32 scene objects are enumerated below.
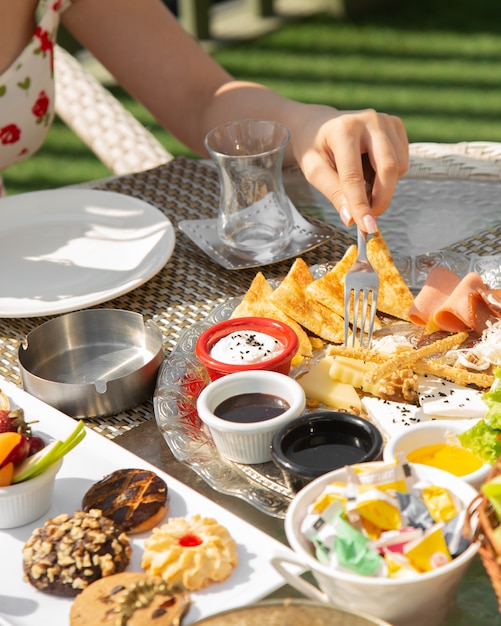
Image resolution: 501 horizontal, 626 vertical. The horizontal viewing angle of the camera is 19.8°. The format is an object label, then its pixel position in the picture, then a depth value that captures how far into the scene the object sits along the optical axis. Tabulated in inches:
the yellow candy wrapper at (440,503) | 31.5
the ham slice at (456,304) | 40.9
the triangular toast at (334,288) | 42.7
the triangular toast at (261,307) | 41.9
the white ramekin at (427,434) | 34.8
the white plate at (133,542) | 32.5
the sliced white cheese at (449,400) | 37.3
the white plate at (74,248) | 44.0
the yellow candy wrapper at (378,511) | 31.2
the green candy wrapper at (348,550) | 30.7
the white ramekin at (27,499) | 34.4
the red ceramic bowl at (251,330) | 39.4
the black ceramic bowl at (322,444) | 35.2
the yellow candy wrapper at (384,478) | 31.8
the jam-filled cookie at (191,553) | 32.5
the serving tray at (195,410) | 36.1
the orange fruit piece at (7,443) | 34.5
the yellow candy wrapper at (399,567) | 30.6
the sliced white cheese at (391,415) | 37.1
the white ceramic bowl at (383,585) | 30.4
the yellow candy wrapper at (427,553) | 30.7
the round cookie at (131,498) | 34.3
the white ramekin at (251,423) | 36.7
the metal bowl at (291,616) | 29.2
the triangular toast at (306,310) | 42.0
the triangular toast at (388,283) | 42.6
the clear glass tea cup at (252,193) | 45.1
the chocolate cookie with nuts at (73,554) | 32.7
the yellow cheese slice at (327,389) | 38.8
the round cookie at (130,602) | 30.9
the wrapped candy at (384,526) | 30.7
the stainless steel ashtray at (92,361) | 38.8
